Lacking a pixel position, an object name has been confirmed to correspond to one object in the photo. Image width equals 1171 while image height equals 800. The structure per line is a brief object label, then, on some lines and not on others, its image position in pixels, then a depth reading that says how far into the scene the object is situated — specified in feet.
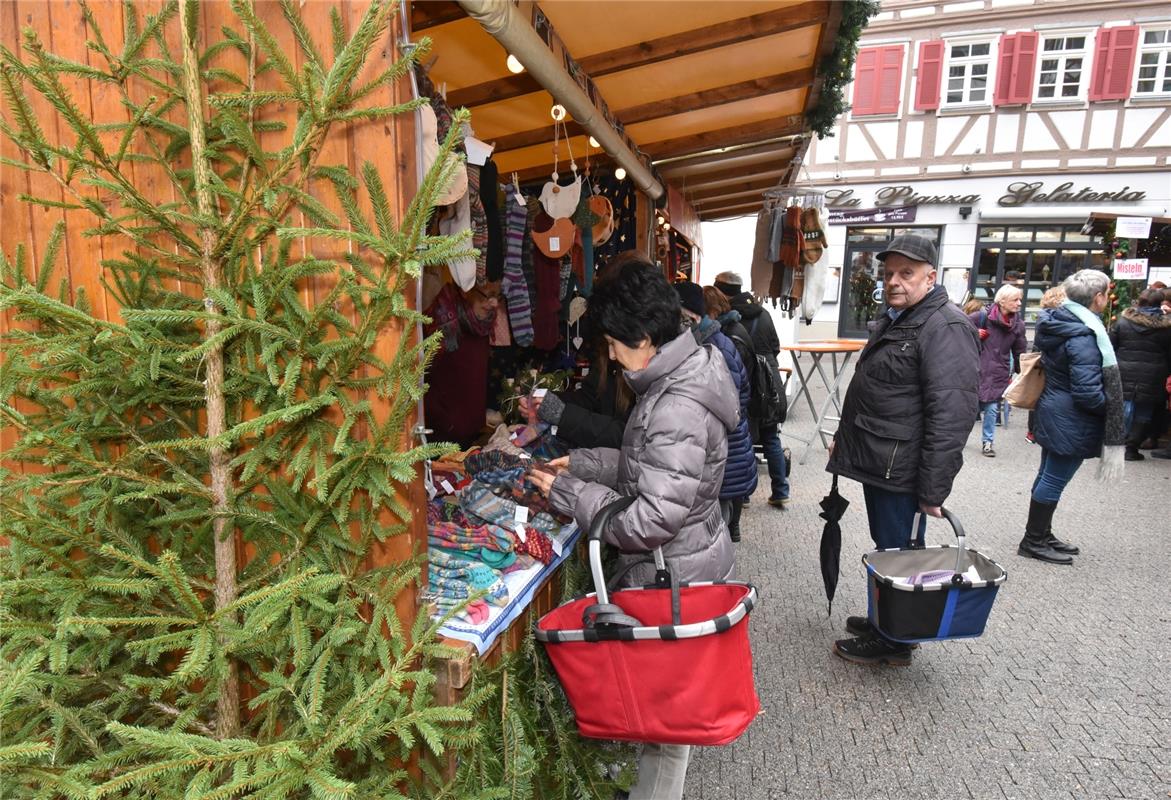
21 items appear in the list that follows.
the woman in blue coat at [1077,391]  13.70
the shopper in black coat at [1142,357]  23.47
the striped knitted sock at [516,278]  11.71
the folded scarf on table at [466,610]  5.94
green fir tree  4.02
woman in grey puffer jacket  6.45
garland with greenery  10.22
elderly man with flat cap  9.43
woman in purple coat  24.38
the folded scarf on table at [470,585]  6.44
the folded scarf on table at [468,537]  7.16
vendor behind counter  11.48
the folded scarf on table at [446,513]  7.70
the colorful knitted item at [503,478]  8.32
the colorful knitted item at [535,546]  7.49
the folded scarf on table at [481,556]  7.06
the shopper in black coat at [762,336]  18.28
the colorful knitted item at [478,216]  9.07
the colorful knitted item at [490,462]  8.84
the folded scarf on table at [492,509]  7.68
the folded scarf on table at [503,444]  9.19
